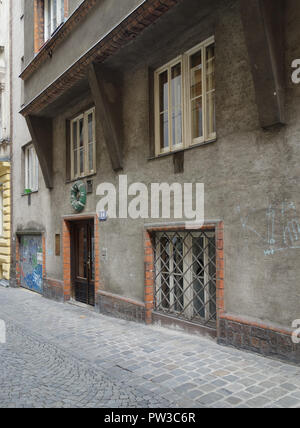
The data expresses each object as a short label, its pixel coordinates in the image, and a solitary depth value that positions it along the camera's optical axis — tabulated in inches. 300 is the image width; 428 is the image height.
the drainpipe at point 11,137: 540.4
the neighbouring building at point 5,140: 551.5
